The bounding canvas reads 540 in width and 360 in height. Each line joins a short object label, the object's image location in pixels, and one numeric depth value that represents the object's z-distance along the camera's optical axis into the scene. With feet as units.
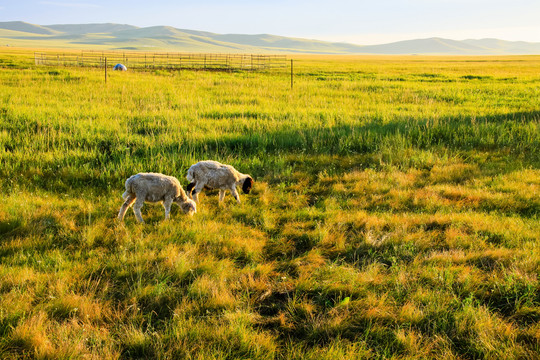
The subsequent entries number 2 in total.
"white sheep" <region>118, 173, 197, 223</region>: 19.27
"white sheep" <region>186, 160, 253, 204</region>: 22.21
